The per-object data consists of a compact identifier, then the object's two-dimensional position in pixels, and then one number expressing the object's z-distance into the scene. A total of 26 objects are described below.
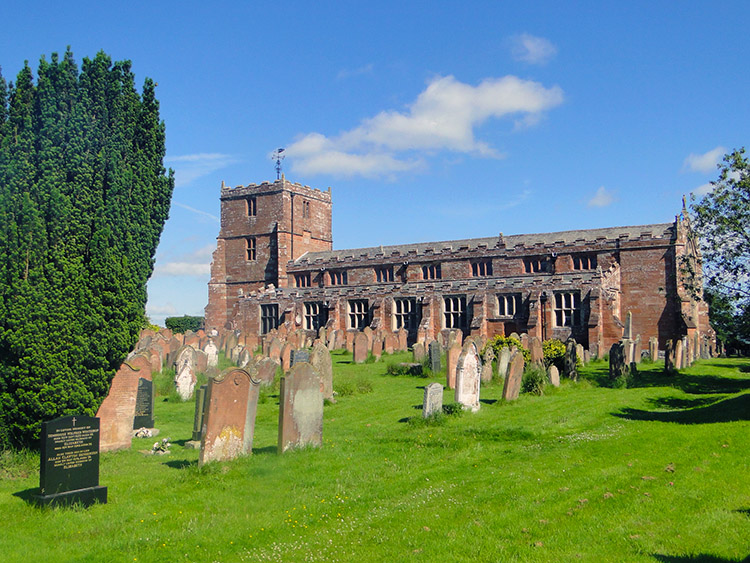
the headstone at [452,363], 17.38
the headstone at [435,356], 21.31
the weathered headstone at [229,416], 9.60
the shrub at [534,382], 16.66
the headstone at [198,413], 12.05
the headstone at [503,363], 18.88
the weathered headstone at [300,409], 10.41
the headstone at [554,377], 17.47
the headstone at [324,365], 15.91
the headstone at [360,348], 26.45
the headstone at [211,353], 23.17
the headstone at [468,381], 14.13
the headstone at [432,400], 13.15
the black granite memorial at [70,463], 7.80
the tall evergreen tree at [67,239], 9.43
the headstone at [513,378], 15.09
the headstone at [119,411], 11.12
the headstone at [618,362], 19.52
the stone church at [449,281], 32.84
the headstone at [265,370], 18.36
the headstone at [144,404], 13.14
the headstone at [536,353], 19.64
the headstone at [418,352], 24.16
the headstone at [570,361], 20.18
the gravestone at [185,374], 17.36
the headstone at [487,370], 18.73
